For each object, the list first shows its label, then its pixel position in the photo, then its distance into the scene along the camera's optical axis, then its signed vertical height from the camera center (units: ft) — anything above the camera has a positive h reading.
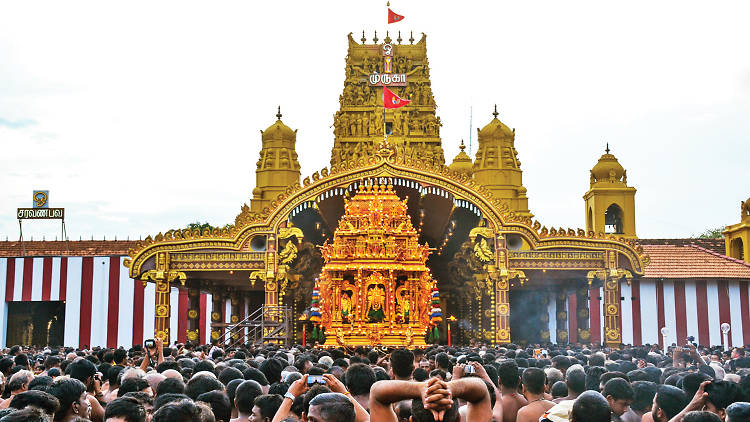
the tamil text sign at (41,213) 115.65 +13.88
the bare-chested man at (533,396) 24.39 -2.59
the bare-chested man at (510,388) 25.97 -2.41
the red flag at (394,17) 104.73 +36.71
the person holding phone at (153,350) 38.68 -1.73
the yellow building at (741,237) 118.52 +10.57
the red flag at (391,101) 102.83 +25.91
